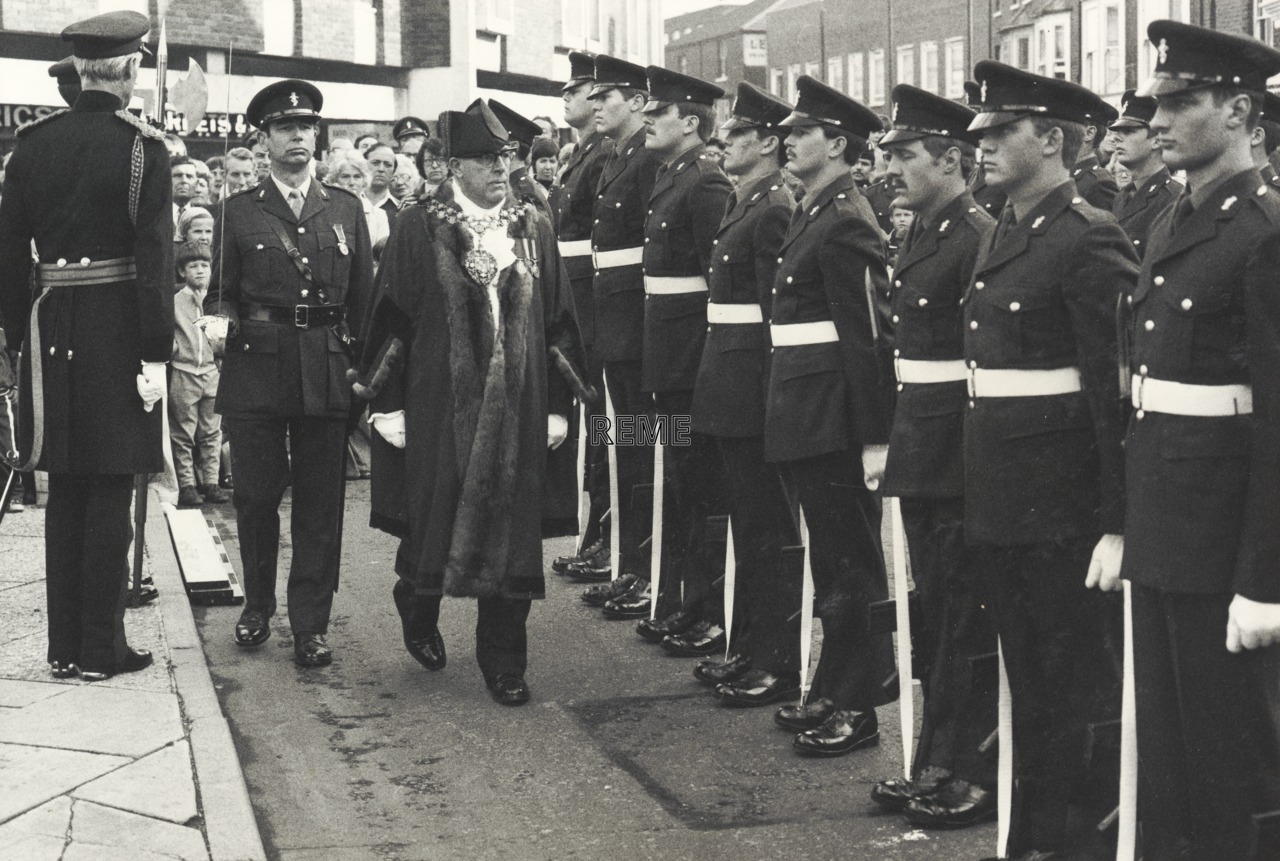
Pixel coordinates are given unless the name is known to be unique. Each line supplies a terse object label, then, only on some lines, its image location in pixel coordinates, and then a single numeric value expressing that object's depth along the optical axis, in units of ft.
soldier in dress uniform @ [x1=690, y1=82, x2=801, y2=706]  22.29
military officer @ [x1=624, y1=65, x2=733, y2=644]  25.18
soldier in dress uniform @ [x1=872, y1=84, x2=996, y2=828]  17.44
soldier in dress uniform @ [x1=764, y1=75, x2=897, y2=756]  19.70
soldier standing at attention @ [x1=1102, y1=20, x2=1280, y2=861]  12.75
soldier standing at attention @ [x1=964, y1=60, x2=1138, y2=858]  15.42
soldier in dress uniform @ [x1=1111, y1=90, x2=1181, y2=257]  32.17
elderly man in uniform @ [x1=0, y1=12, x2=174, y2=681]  21.49
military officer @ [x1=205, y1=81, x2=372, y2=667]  24.50
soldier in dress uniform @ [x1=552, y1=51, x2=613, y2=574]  30.50
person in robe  22.43
